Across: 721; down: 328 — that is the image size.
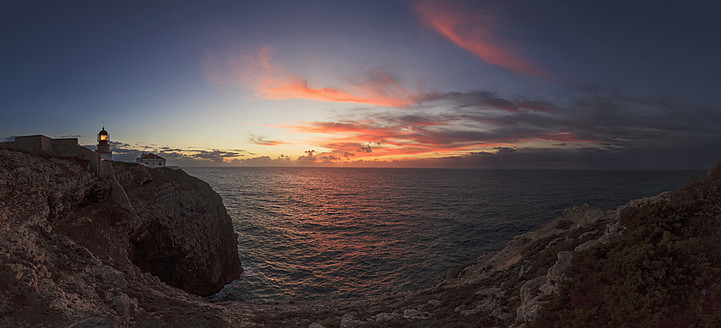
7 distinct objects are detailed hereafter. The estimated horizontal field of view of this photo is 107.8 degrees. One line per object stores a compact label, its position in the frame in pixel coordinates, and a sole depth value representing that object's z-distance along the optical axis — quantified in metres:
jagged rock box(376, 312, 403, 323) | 12.27
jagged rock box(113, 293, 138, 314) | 11.06
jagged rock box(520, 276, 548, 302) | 10.12
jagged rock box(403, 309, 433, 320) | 12.47
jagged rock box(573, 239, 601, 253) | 10.91
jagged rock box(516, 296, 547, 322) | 8.65
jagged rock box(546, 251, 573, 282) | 9.49
